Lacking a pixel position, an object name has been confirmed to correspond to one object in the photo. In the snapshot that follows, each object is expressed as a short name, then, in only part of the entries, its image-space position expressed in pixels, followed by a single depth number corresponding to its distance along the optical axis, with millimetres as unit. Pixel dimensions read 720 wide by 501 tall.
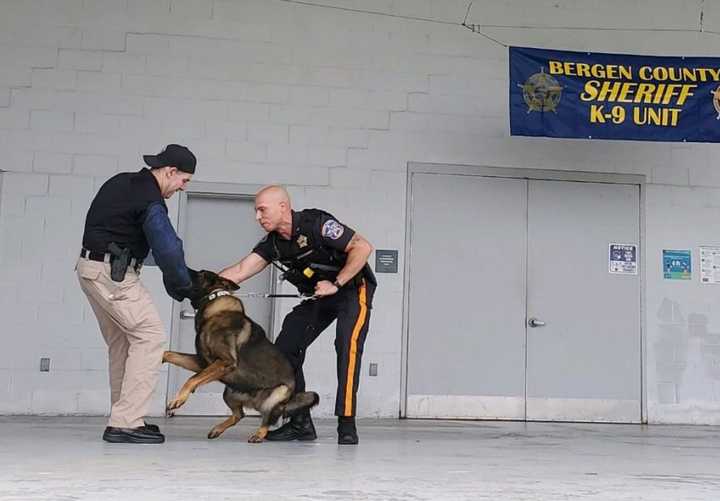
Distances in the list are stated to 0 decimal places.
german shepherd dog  5219
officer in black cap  5004
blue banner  7859
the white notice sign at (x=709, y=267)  8734
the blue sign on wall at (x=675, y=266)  8703
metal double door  8367
